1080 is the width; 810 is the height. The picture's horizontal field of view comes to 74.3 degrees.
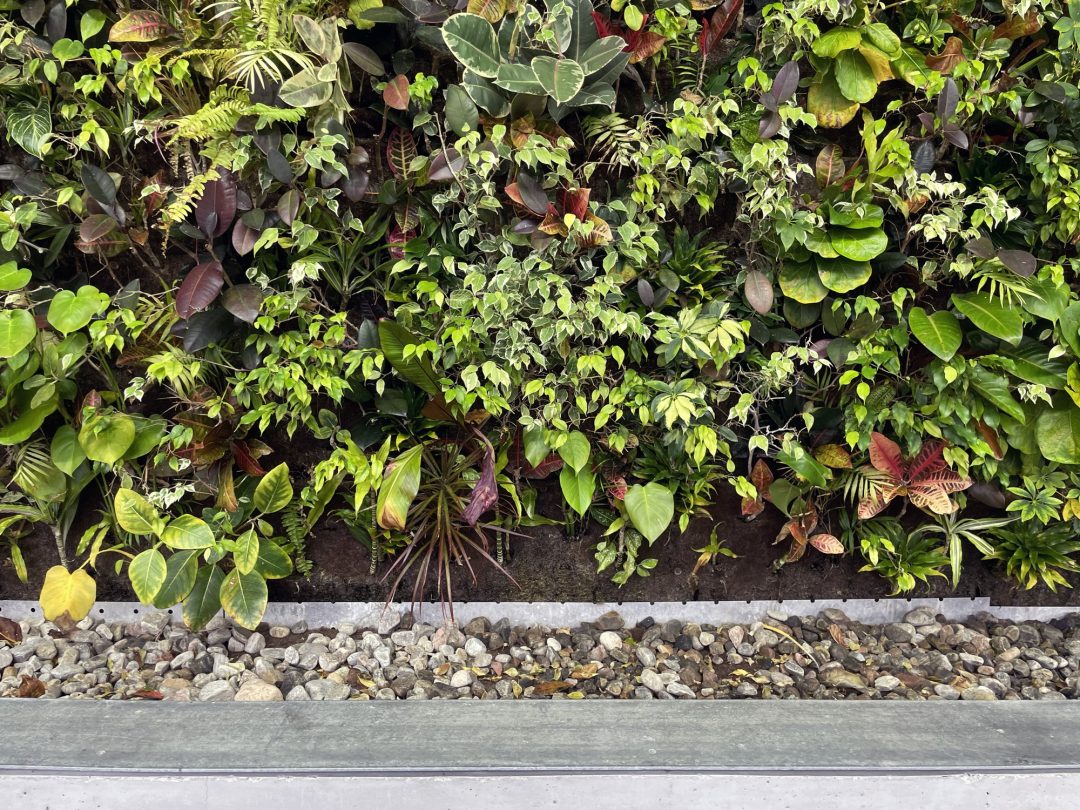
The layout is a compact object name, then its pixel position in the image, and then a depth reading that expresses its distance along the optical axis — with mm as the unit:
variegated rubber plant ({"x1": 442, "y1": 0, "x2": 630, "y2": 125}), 1845
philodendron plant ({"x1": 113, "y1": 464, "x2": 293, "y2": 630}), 2051
